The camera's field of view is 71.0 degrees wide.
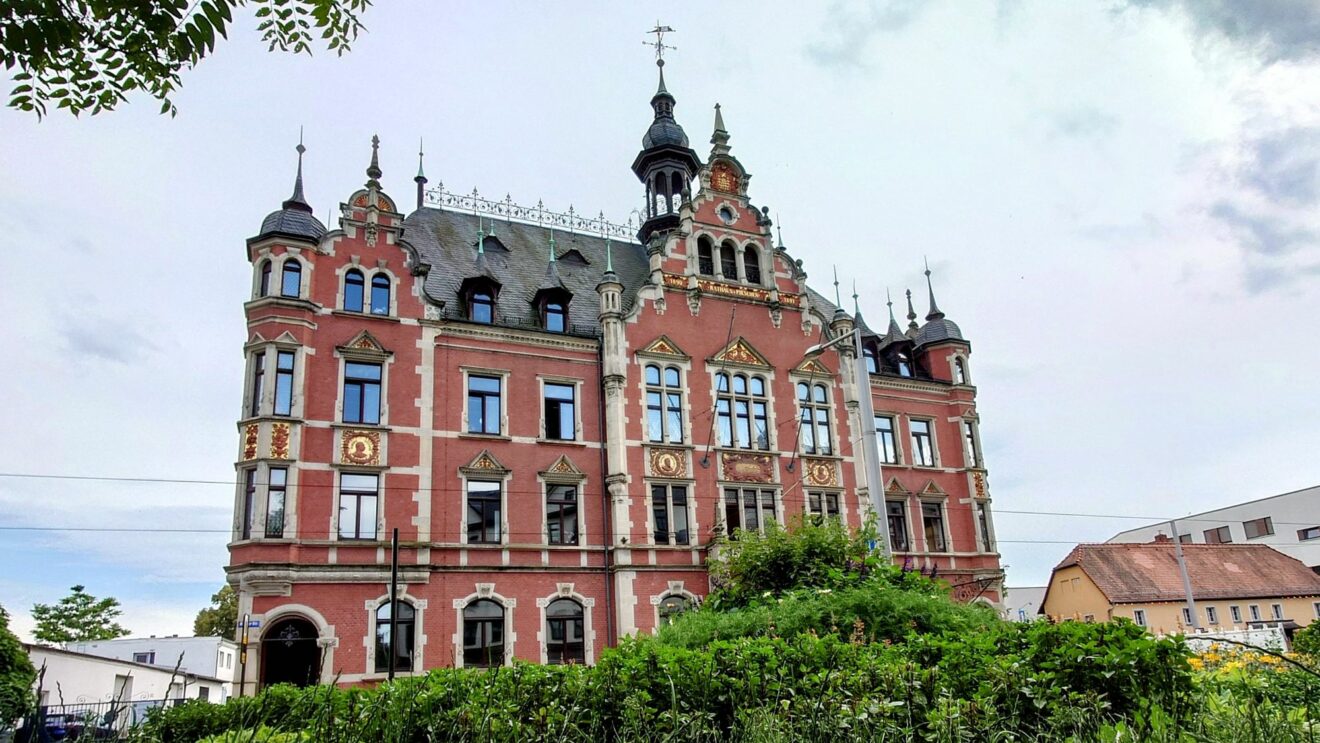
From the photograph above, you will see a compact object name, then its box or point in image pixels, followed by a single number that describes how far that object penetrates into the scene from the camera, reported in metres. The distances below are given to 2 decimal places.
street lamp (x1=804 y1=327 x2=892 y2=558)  18.97
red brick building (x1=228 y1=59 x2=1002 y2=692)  25.30
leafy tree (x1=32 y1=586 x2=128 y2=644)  66.62
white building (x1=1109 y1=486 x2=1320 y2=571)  63.12
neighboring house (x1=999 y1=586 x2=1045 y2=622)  68.56
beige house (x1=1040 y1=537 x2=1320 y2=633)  47.47
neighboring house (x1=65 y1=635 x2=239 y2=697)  54.34
